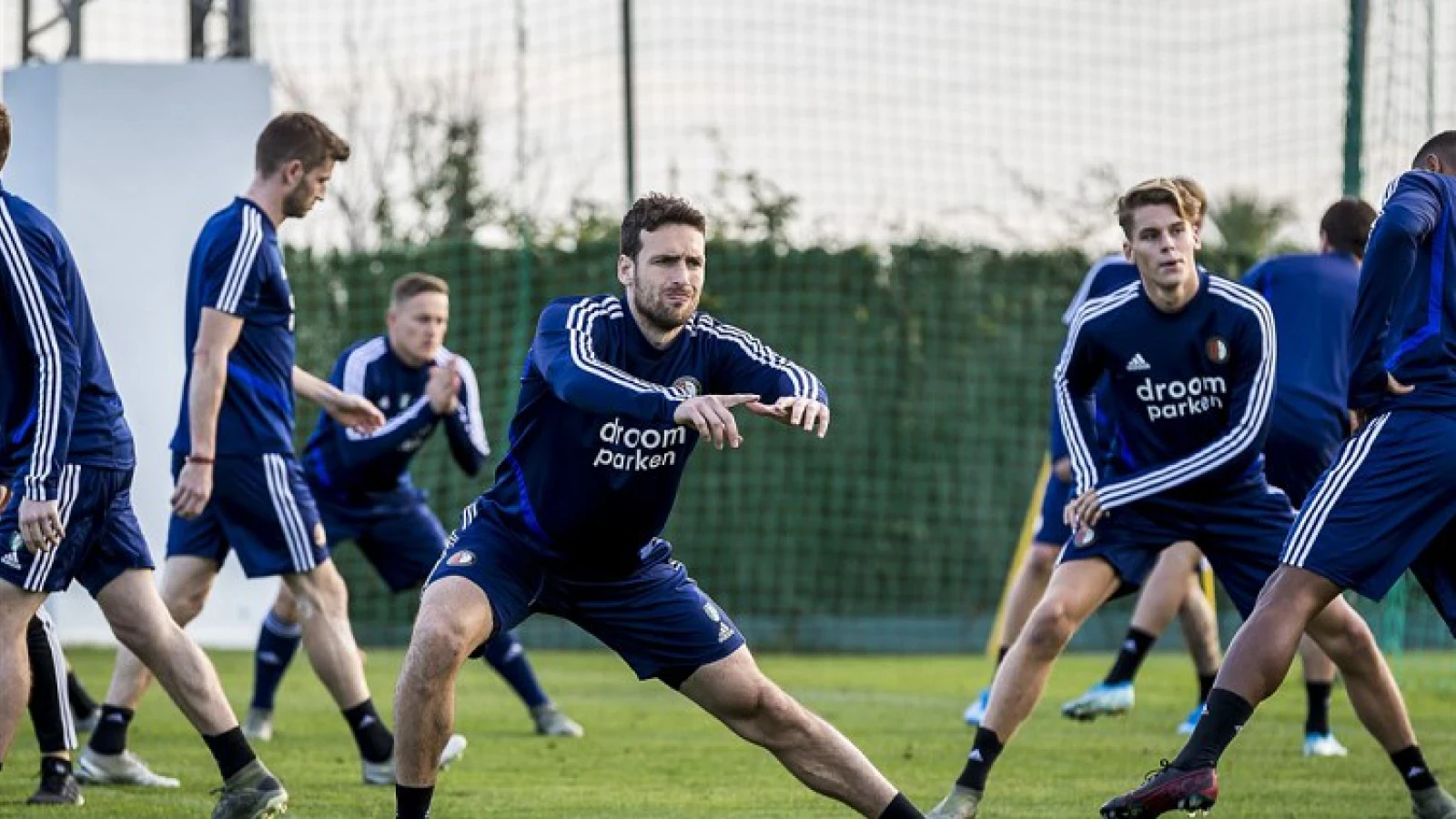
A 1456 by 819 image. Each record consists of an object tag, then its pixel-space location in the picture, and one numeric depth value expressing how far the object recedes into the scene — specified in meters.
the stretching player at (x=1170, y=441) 15.11
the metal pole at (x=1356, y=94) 27.52
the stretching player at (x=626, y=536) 12.16
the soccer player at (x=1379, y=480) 12.94
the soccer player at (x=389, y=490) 20.12
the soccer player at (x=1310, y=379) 19.20
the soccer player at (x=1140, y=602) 20.64
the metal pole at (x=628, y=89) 35.75
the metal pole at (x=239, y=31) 30.53
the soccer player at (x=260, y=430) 16.08
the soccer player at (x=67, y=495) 13.15
